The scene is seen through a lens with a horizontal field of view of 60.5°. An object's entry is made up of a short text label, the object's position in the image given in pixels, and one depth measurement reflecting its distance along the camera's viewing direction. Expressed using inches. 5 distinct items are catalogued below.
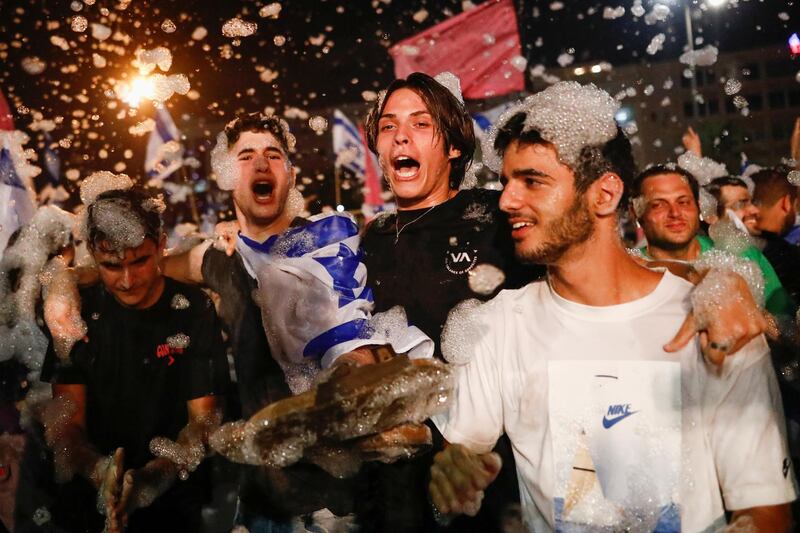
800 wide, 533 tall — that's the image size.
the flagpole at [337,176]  405.9
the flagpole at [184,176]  432.5
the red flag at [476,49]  287.6
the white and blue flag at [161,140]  273.4
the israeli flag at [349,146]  375.2
